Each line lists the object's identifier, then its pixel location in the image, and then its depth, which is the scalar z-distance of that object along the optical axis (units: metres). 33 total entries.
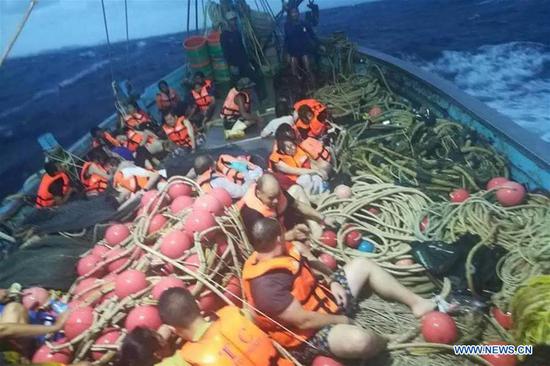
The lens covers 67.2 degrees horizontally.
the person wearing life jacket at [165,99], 8.14
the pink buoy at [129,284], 2.89
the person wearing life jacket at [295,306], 2.47
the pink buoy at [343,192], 4.07
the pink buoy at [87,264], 3.45
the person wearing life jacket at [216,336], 2.17
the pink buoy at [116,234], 3.66
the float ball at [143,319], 2.67
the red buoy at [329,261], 3.36
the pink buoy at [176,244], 3.10
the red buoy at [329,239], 3.60
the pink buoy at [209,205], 3.28
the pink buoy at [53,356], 2.69
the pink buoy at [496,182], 3.80
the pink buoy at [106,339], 2.70
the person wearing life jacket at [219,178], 4.16
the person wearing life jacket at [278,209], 3.38
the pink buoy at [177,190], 3.91
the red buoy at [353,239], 3.61
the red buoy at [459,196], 3.71
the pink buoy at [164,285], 2.80
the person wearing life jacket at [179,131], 6.89
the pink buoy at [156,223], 3.56
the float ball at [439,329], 2.59
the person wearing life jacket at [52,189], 5.43
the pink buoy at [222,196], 3.47
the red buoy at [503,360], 2.44
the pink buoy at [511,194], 3.58
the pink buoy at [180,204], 3.68
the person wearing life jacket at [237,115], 6.48
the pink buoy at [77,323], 2.74
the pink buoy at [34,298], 3.10
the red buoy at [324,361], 2.47
